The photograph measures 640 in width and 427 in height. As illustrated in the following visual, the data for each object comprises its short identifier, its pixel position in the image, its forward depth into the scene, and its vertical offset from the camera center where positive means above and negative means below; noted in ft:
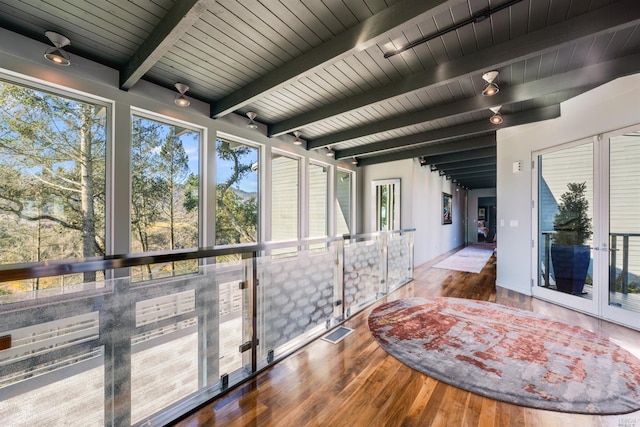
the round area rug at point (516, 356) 6.45 -4.37
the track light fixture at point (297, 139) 17.15 +4.71
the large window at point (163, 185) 10.66 +1.13
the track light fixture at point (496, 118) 12.84 +4.51
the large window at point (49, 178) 8.05 +1.09
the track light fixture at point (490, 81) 9.45 +4.71
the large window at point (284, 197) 16.84 +0.98
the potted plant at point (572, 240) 12.46 -1.36
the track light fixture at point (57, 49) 7.55 +4.66
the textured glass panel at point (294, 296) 7.81 -2.73
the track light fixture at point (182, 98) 10.55 +4.62
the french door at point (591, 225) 10.69 -0.59
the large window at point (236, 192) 13.60 +1.05
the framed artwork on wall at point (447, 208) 30.58 +0.48
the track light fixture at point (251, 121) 13.61 +4.75
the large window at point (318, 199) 20.18 +1.01
